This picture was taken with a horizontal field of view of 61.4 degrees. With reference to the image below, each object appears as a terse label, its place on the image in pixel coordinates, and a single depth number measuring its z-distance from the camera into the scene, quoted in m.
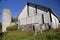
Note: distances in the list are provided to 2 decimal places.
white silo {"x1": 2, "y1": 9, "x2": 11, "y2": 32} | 12.47
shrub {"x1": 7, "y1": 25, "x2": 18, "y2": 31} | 10.52
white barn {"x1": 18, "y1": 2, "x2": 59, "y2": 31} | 9.09
